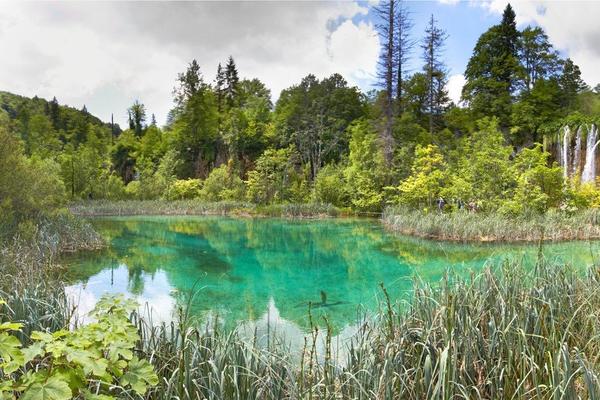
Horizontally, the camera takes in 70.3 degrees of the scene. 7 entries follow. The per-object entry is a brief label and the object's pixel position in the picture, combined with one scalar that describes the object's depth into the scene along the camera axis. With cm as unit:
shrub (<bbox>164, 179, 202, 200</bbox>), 3159
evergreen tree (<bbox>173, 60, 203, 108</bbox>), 3975
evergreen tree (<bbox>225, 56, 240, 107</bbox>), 4228
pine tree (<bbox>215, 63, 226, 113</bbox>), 4244
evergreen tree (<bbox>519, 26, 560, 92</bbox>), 2583
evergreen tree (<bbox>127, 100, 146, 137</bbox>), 4662
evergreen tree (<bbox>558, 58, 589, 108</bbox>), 2547
